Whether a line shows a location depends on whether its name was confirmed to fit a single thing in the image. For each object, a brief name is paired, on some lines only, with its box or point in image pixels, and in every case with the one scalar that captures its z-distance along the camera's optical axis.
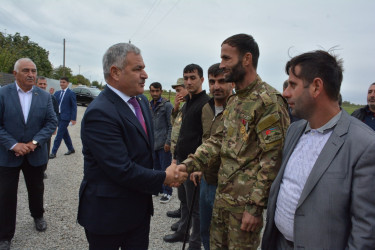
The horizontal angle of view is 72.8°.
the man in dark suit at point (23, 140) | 3.24
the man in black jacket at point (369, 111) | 4.41
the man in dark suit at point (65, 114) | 7.64
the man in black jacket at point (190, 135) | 3.29
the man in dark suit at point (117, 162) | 1.82
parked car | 24.17
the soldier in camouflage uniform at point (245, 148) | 1.87
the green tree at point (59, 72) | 56.34
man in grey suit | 1.30
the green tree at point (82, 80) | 81.75
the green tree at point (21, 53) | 25.71
